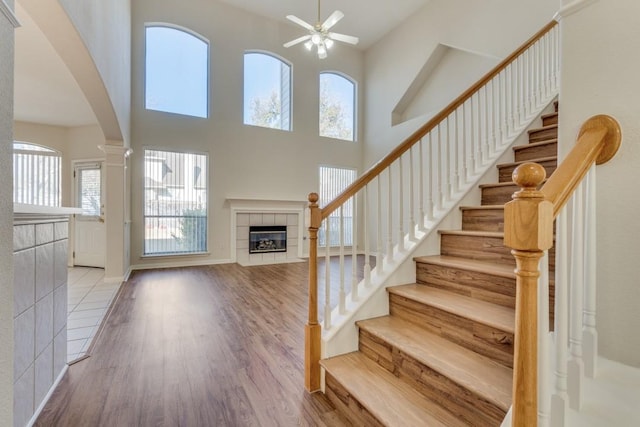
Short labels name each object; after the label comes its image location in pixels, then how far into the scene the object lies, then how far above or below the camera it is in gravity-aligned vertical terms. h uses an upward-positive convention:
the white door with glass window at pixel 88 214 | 5.66 -0.07
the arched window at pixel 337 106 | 7.18 +2.65
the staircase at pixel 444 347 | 1.26 -0.70
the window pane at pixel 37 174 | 5.51 +0.69
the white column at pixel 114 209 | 4.27 +0.02
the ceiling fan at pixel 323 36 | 3.99 +2.58
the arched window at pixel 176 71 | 5.39 +2.67
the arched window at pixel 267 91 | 6.30 +2.67
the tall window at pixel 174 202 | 5.41 +0.16
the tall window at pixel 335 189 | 7.10 +0.56
